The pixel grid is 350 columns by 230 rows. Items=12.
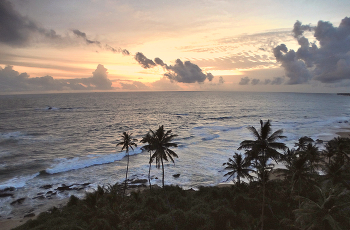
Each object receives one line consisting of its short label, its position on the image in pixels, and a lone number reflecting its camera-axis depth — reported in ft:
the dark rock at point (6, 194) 112.47
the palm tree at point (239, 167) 109.81
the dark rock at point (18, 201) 106.03
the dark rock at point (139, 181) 134.72
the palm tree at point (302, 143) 124.04
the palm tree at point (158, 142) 97.50
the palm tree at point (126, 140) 109.40
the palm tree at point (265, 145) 82.58
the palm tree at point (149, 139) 97.93
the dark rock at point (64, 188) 122.21
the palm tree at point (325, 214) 52.47
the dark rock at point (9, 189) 117.45
